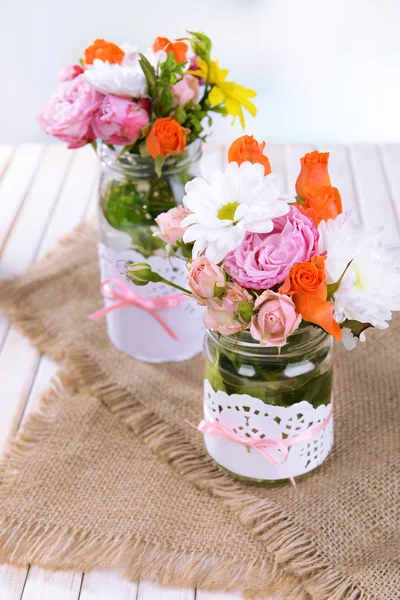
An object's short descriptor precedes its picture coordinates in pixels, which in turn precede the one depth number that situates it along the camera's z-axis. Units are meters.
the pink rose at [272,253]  0.72
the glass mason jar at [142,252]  0.92
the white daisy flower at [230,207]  0.71
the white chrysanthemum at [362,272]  0.72
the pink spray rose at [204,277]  0.72
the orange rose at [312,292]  0.71
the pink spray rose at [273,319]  0.71
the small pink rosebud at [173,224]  0.76
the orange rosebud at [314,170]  0.76
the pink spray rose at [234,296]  0.73
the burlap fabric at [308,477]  0.79
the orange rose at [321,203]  0.75
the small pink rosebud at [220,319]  0.74
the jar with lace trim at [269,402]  0.80
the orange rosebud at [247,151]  0.75
